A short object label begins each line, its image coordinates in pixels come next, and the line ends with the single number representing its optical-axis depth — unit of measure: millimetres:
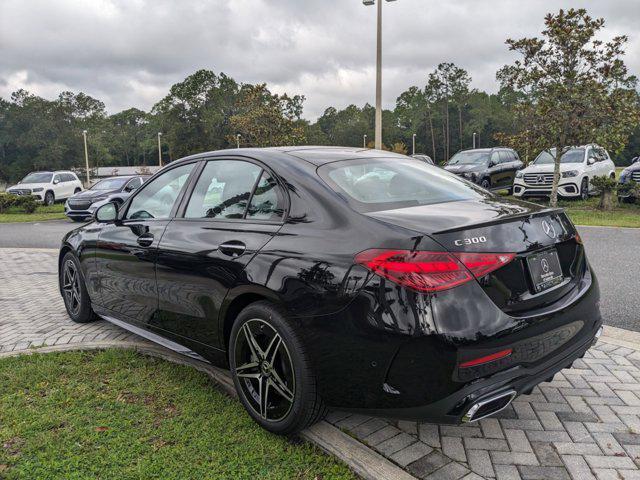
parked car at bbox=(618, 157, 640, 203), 14391
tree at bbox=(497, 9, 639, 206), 13617
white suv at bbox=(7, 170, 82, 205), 24219
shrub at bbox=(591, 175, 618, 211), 14047
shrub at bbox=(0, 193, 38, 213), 21484
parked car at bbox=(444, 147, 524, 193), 17094
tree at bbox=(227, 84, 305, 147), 45750
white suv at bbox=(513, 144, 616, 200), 15648
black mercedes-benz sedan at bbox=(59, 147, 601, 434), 2316
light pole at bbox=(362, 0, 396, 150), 17531
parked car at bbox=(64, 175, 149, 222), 16609
